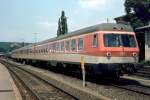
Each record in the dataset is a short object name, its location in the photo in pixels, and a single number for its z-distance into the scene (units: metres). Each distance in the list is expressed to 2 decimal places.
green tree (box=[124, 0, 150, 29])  22.54
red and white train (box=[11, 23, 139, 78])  8.71
